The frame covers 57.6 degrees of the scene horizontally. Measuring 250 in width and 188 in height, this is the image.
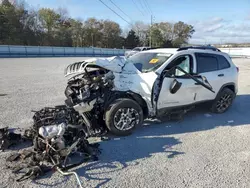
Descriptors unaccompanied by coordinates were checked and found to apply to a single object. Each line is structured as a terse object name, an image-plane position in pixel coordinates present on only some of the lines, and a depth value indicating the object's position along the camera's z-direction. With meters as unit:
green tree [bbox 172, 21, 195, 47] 69.93
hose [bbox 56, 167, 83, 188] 3.06
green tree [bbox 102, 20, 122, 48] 62.06
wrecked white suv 4.45
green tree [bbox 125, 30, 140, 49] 62.41
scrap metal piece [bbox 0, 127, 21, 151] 3.94
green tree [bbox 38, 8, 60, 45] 52.79
